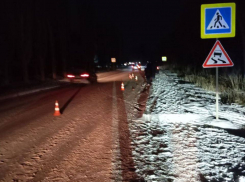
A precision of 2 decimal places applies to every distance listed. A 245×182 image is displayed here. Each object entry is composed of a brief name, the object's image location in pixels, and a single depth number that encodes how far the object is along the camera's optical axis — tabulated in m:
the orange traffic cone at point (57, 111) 9.85
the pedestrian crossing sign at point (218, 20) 7.69
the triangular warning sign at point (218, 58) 7.90
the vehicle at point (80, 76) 23.67
